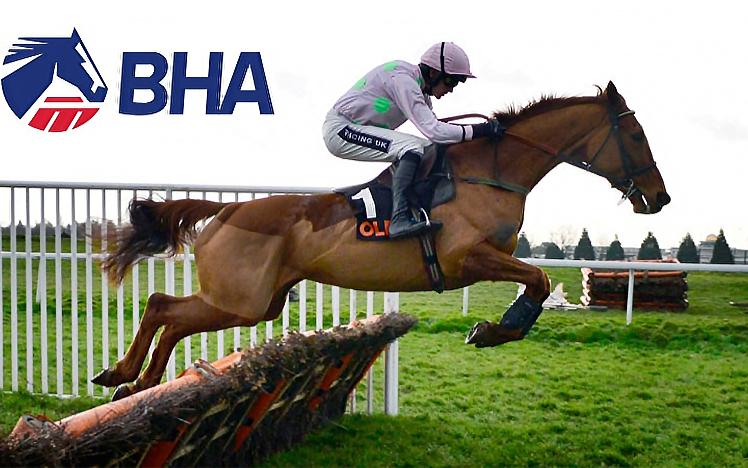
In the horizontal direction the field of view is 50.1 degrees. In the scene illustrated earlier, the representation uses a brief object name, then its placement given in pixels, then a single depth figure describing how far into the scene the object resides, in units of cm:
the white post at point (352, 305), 501
